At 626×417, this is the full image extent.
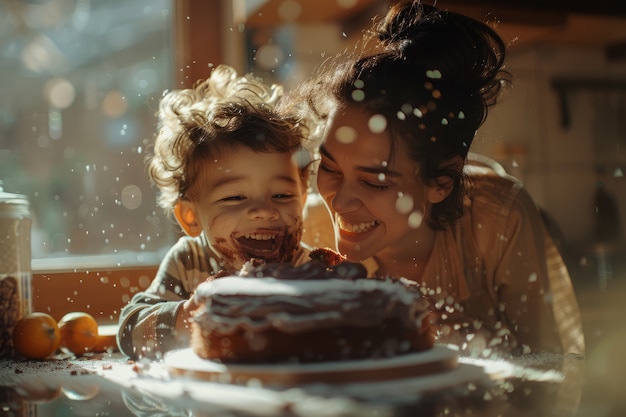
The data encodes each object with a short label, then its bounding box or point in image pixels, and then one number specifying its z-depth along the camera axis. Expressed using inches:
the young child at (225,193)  34.0
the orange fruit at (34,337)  32.3
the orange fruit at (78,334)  34.8
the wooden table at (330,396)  18.4
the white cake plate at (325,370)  19.8
